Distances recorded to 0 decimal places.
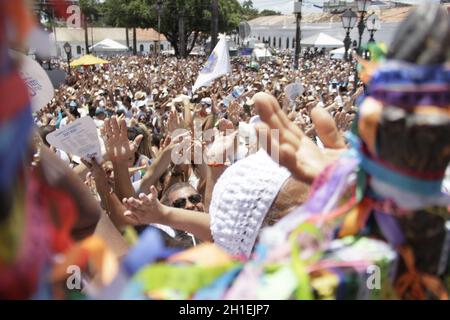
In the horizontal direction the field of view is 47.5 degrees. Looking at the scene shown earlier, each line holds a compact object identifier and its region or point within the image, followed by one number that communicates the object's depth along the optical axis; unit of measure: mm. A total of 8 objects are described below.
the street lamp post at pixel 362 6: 10048
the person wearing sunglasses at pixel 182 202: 2570
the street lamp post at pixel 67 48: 18781
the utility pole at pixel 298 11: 17578
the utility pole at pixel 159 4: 22264
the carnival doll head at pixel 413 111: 919
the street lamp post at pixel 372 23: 11284
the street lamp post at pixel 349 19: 11758
